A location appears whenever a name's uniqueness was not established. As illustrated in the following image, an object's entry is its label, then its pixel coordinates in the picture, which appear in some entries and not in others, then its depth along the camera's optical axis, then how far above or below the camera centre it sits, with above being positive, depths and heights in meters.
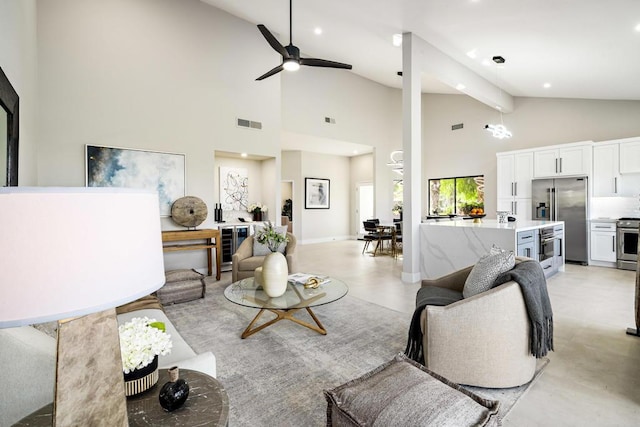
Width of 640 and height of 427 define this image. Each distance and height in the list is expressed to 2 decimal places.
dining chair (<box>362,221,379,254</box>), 7.92 -0.55
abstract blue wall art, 4.71 +0.63
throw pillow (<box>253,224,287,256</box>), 4.82 -0.61
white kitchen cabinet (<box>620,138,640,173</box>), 5.78 +0.94
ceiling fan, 3.65 +1.78
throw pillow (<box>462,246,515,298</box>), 2.20 -0.45
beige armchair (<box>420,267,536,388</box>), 2.01 -0.85
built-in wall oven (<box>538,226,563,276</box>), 4.84 -0.66
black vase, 1.14 -0.67
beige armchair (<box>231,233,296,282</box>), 4.45 -0.76
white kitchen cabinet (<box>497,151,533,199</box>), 7.03 +0.76
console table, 5.10 -0.53
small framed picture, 9.98 +0.50
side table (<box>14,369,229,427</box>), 1.07 -0.72
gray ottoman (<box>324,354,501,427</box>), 1.20 -0.79
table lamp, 0.56 -0.12
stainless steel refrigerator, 6.13 -0.02
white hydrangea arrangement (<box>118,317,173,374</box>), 1.16 -0.51
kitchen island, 4.30 -0.51
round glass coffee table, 2.71 -0.81
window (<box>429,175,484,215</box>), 8.72 +0.42
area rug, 1.97 -1.21
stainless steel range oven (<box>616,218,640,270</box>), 5.54 -0.64
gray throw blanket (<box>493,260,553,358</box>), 2.01 -0.62
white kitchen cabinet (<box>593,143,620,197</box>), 6.01 +0.70
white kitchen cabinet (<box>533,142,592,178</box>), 6.20 +0.95
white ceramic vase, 2.90 -0.62
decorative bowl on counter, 5.21 -0.20
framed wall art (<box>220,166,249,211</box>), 7.05 +0.48
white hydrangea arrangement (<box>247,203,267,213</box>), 6.95 +0.02
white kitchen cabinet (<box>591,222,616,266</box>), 5.83 -0.65
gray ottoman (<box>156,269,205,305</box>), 3.94 -1.00
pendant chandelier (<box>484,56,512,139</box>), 5.35 +1.33
